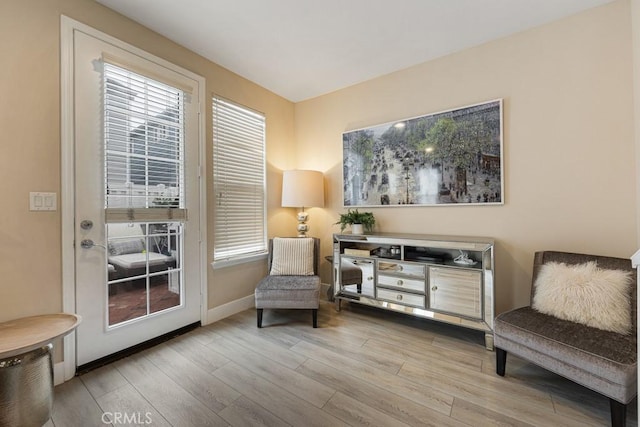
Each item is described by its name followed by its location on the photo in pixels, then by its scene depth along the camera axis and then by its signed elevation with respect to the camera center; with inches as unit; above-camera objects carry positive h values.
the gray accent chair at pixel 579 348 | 48.5 -29.0
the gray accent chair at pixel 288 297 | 94.4 -30.2
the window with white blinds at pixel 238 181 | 104.9 +15.2
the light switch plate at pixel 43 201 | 62.5 +4.1
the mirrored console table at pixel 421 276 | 79.9 -22.1
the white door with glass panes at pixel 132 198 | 70.4 +5.8
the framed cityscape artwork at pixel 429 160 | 89.8 +21.1
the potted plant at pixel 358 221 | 108.8 -2.9
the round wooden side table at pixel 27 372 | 46.6 -29.4
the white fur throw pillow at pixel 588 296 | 58.8 -20.6
